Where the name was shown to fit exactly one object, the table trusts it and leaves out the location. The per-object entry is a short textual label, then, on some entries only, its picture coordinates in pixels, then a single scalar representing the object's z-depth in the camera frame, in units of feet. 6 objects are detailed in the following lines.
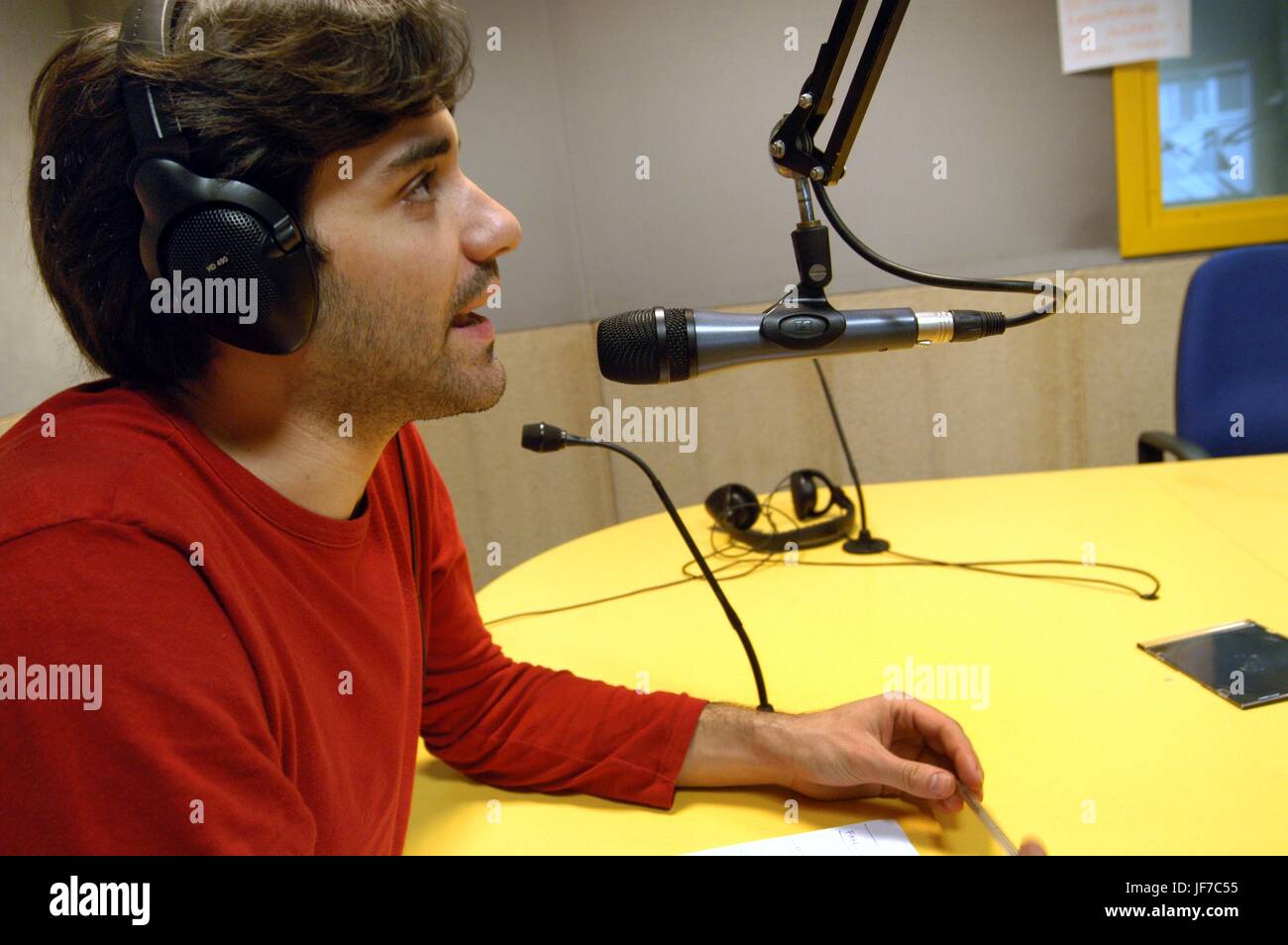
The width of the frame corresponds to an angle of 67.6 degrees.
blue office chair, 6.38
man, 1.82
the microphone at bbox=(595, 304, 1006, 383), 2.66
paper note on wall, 7.95
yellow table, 2.64
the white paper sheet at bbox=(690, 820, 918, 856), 2.56
